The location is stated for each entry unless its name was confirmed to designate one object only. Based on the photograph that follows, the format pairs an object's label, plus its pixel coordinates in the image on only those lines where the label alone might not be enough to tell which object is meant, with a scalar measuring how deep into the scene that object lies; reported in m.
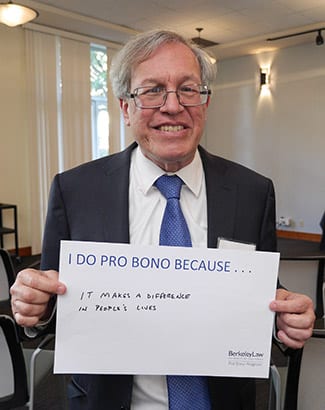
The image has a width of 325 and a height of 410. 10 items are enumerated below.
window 7.71
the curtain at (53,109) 6.80
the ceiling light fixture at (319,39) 7.24
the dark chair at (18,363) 1.61
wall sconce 8.49
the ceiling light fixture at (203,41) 7.10
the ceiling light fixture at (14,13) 4.96
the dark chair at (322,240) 6.80
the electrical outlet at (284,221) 8.36
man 1.18
